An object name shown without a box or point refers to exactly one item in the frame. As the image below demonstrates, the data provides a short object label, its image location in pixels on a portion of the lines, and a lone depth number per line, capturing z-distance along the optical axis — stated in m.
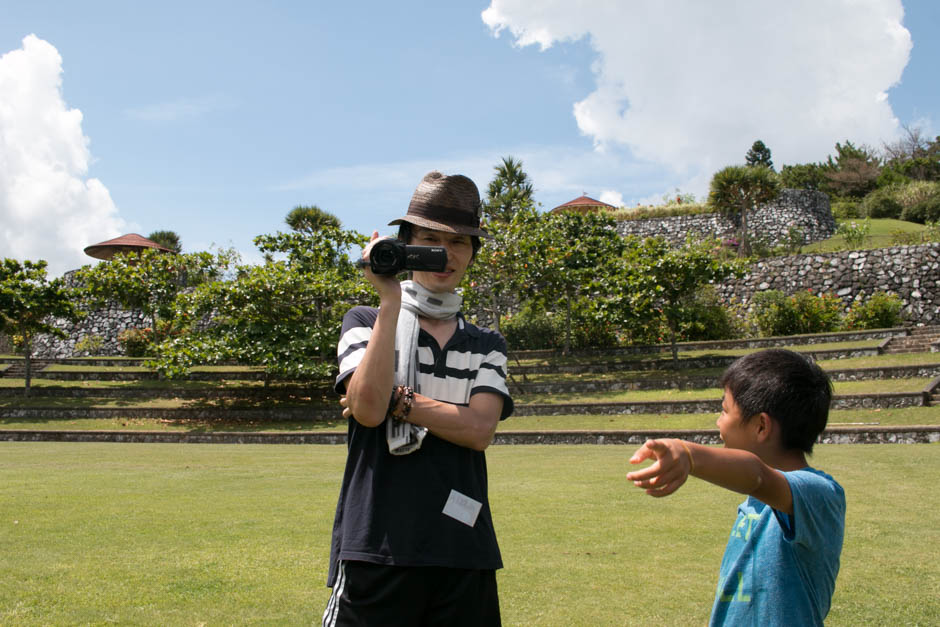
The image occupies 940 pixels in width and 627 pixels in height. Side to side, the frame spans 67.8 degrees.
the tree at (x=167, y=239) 49.54
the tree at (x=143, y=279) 24.88
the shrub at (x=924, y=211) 37.53
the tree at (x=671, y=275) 19.66
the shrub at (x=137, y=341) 32.45
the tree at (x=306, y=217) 41.47
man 1.71
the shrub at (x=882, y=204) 40.69
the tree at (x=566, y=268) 21.36
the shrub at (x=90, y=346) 35.90
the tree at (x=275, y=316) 18.61
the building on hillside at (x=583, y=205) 41.50
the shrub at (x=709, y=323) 24.30
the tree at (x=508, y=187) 40.59
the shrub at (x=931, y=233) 25.56
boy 1.72
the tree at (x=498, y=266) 21.36
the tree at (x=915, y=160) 49.66
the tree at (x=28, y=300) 21.38
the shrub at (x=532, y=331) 26.88
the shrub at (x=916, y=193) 38.94
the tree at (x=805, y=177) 51.71
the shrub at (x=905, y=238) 26.39
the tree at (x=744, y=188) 32.78
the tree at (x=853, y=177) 48.78
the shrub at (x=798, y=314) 23.22
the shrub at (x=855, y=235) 29.14
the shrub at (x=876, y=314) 22.50
